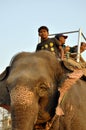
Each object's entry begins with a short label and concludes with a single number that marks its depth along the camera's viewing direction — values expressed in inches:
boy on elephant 346.0
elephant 236.6
